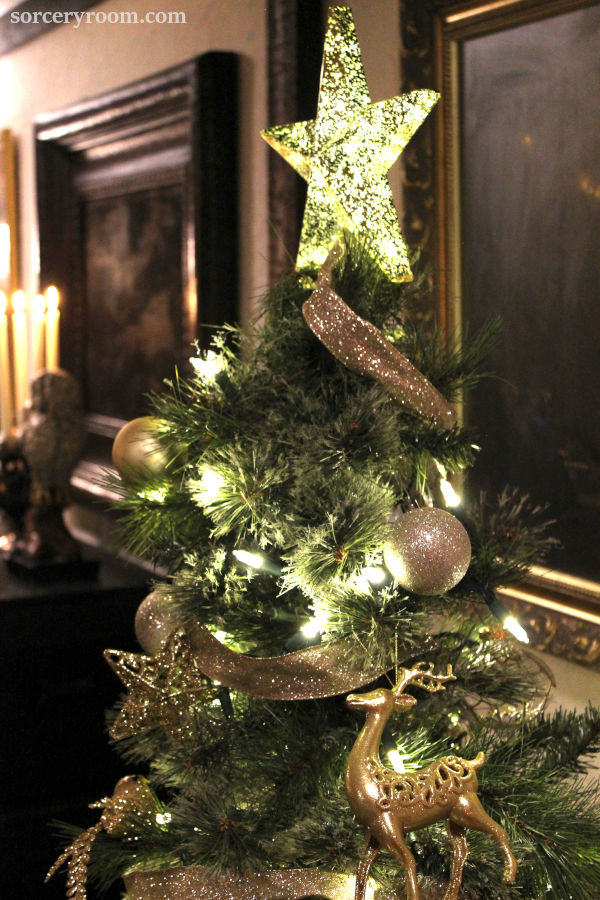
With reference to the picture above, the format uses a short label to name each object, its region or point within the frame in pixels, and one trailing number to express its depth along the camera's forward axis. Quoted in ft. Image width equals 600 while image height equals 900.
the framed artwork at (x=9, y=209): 7.87
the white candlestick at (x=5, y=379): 5.65
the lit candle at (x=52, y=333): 5.25
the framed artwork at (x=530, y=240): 3.25
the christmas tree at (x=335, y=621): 2.43
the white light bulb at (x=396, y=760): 2.51
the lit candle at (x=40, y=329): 5.32
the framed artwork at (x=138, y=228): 5.18
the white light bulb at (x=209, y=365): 2.88
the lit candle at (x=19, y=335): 5.59
